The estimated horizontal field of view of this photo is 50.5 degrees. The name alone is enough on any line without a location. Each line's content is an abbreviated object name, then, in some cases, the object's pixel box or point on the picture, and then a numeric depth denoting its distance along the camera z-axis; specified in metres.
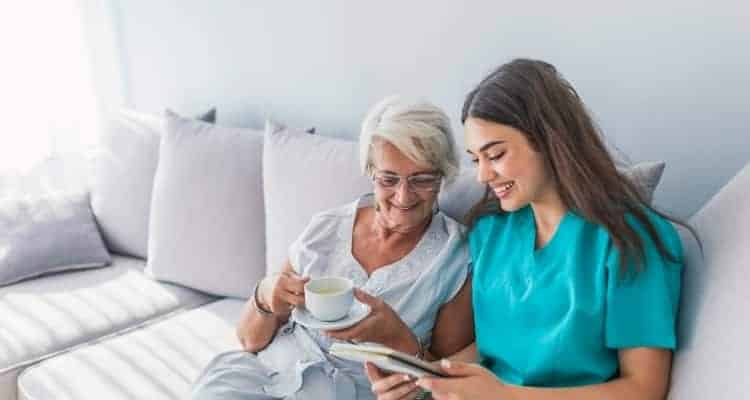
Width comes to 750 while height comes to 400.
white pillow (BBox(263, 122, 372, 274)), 1.98
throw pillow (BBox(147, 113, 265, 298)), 2.27
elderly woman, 1.60
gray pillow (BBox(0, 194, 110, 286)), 2.45
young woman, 1.32
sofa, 1.92
